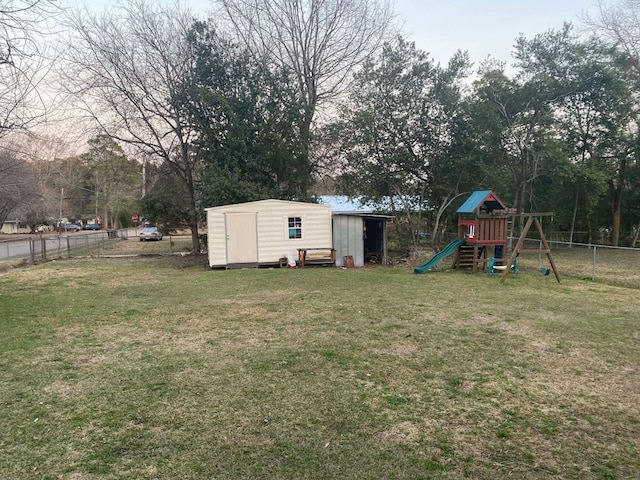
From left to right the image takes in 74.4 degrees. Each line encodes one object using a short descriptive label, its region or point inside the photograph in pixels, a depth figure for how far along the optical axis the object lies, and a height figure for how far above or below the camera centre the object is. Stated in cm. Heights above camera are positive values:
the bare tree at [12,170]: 757 +116
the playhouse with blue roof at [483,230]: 1345 -44
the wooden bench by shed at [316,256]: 1576 -137
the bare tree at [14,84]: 605 +213
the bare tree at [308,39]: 2183 +949
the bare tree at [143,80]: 1855 +642
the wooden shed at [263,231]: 1538 -40
